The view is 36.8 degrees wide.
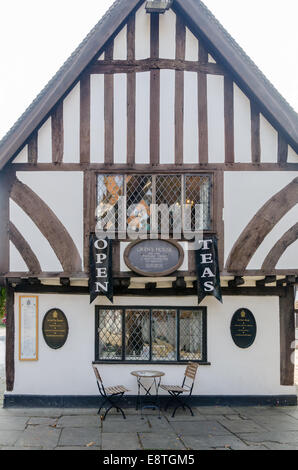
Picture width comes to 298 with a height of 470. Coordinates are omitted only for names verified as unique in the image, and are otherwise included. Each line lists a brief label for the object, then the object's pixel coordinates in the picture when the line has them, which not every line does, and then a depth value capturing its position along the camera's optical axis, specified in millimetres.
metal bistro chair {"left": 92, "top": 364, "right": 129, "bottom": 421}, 7986
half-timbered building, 8508
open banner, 8273
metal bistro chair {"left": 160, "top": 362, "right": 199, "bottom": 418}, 8188
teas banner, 8320
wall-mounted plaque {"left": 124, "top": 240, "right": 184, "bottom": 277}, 8372
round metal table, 8400
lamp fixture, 8555
